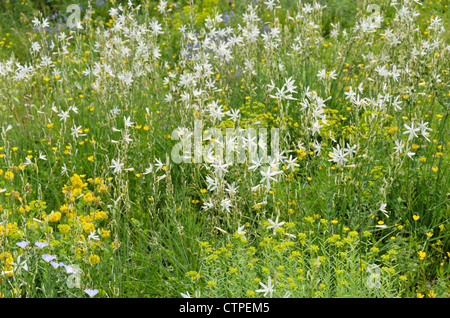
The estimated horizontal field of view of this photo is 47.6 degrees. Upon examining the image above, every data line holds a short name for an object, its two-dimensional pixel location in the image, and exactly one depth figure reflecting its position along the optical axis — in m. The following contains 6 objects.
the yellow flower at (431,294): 2.53
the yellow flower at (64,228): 2.79
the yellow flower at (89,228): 2.72
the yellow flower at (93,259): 2.52
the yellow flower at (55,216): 2.77
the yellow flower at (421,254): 2.66
